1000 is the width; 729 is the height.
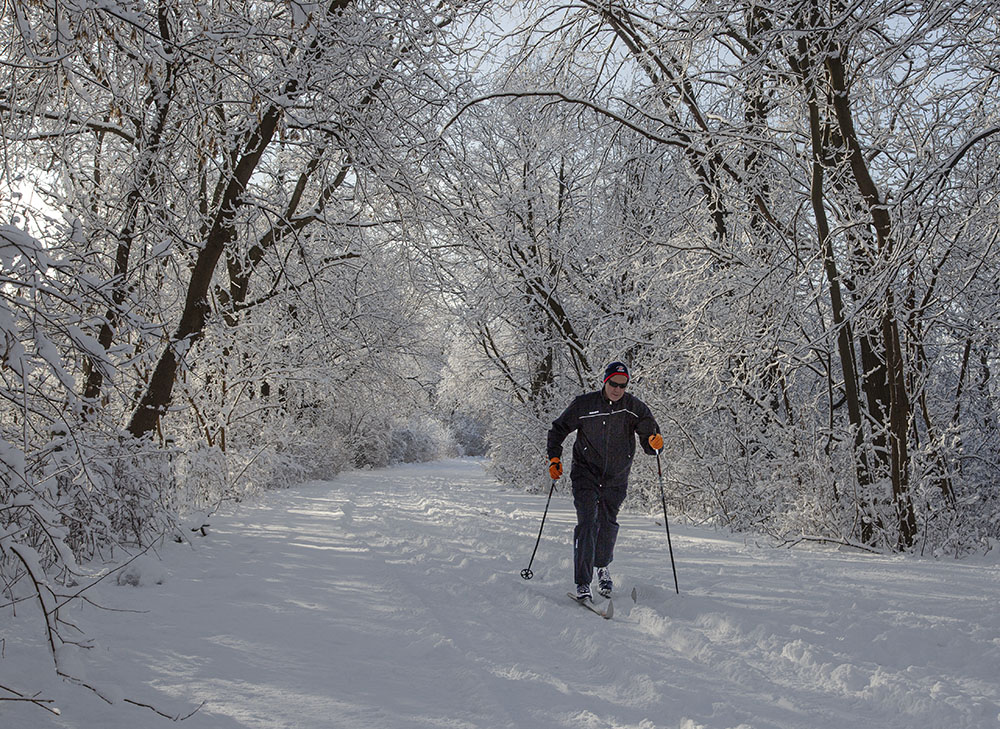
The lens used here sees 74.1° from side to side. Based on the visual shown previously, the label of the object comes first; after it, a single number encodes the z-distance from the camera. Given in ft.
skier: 18.79
